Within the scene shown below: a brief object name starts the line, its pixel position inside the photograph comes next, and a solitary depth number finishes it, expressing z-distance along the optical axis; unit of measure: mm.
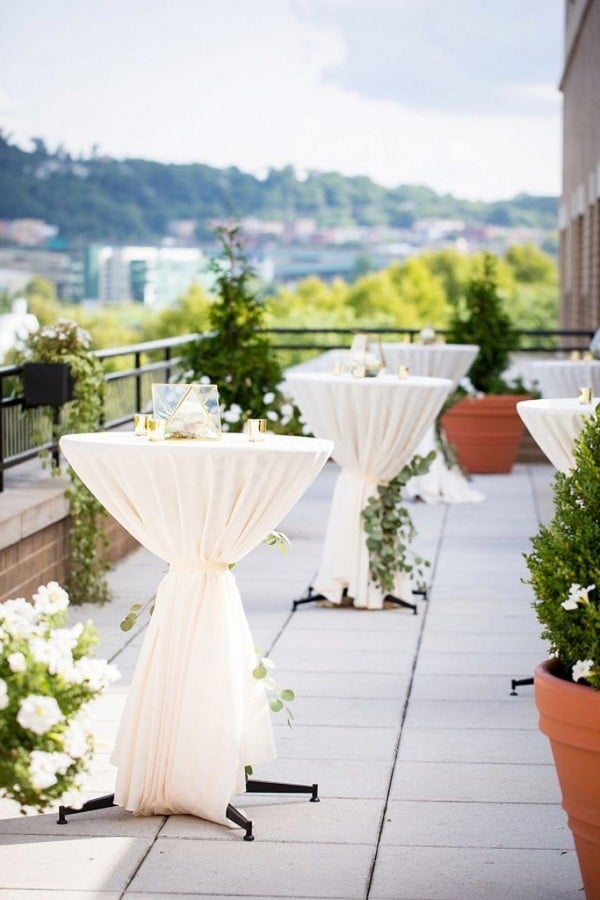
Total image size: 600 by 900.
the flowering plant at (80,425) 7535
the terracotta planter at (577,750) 3432
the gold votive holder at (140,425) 4508
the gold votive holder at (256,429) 4522
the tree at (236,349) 10164
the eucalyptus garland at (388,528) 7578
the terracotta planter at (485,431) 13445
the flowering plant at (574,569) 3473
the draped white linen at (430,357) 11656
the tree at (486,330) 13836
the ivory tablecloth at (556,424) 6078
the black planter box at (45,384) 7449
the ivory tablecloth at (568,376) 10117
